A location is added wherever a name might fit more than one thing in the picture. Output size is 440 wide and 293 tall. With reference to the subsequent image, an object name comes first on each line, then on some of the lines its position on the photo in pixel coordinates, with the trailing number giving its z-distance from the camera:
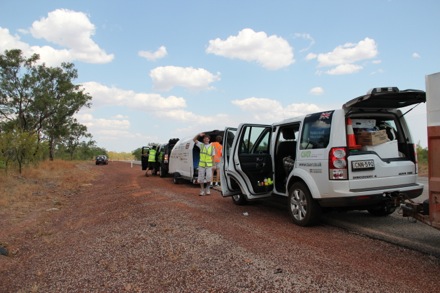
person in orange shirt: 11.21
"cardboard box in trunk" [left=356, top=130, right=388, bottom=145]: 5.58
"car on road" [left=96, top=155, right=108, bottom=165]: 50.05
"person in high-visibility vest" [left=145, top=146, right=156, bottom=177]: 20.73
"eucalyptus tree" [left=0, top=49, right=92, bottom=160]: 31.53
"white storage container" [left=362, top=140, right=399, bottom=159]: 5.63
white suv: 5.37
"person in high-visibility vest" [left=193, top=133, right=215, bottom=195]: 10.49
